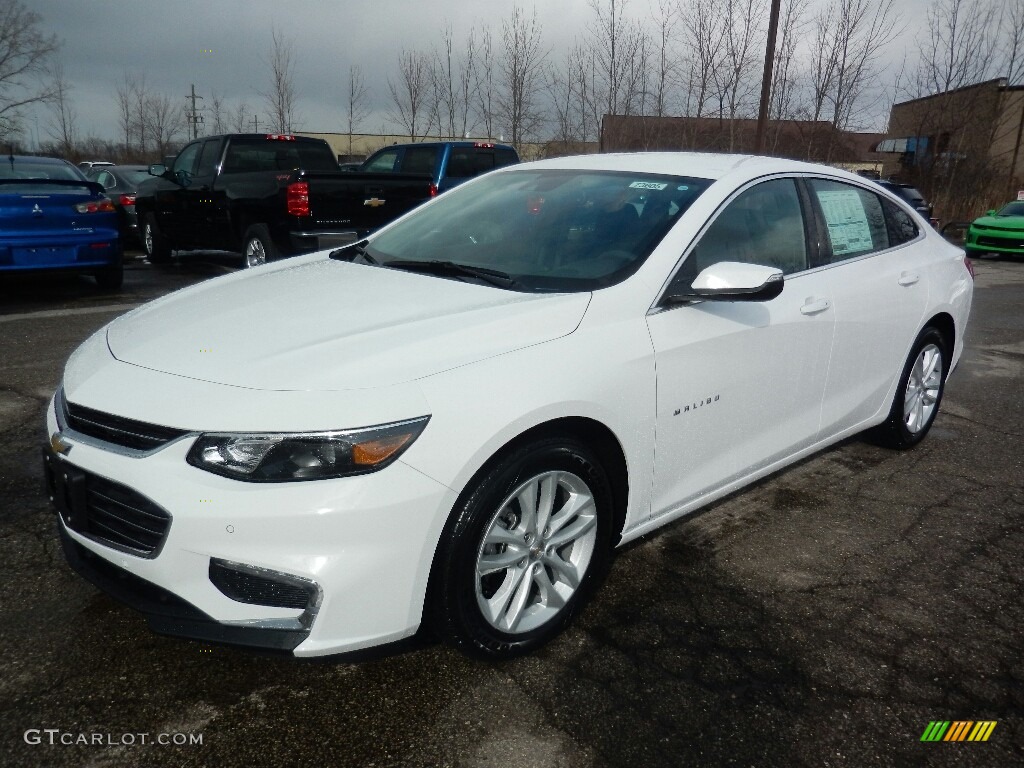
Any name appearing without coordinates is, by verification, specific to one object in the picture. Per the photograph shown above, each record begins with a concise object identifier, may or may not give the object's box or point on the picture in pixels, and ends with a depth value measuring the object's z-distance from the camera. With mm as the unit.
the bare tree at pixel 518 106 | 21594
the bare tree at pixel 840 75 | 18781
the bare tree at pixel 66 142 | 44094
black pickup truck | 8977
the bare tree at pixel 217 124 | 32666
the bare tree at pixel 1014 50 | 23109
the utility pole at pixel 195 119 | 40497
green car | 17359
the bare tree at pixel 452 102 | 23406
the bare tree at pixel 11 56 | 25625
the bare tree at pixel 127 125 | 43656
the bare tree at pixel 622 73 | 19672
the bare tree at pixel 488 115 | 22812
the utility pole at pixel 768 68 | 15547
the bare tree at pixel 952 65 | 23198
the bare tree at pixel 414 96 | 24375
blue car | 7891
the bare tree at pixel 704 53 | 18828
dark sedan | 13469
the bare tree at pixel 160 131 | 43312
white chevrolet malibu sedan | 2088
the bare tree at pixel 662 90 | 19328
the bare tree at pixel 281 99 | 25594
